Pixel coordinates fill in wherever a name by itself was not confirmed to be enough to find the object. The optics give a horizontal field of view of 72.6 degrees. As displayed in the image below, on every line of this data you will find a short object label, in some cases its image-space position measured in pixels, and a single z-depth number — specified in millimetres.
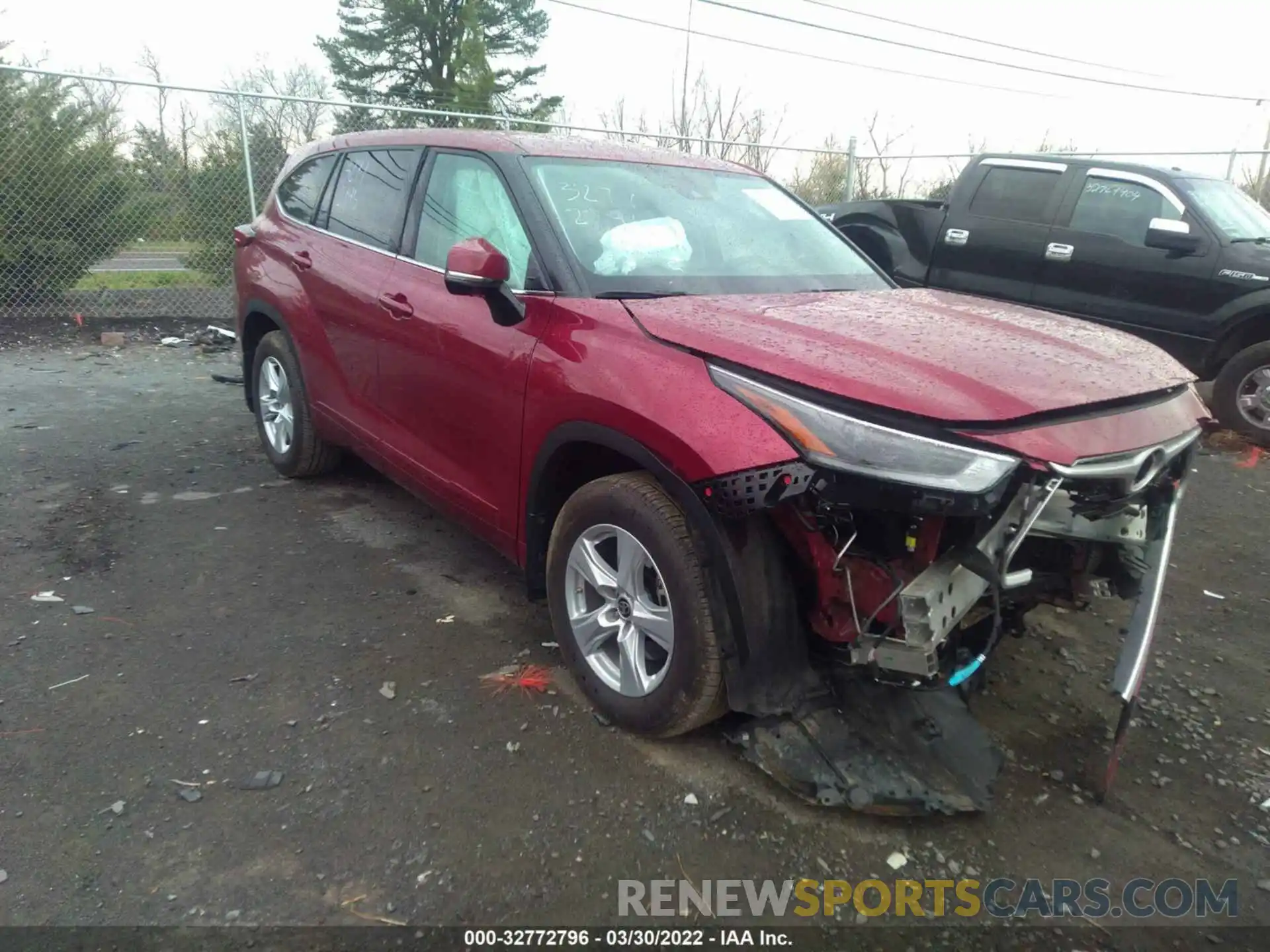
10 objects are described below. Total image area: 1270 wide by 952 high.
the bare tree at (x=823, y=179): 14320
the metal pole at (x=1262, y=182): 10992
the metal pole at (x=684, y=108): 19562
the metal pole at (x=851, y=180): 13266
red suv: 2123
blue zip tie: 2348
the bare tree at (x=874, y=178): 14680
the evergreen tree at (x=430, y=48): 23406
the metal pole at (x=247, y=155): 9500
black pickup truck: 6375
